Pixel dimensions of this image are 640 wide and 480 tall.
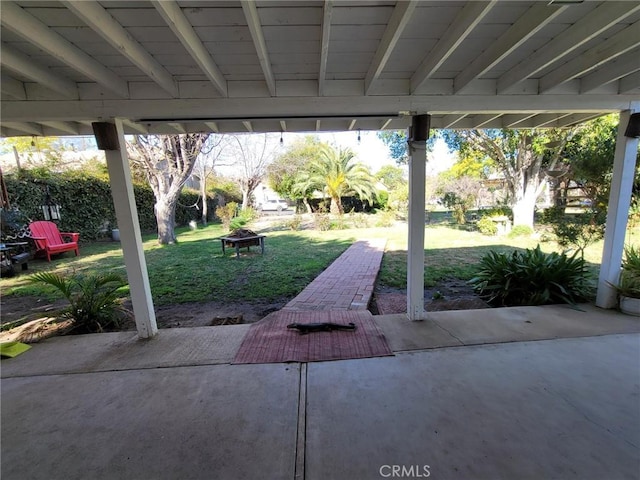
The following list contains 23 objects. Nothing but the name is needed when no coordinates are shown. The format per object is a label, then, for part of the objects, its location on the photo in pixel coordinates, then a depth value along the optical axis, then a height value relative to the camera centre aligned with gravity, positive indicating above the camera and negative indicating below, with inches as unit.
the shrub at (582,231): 271.1 -49.1
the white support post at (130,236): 111.7 -13.0
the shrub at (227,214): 509.9 -26.6
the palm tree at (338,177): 581.0 +34.9
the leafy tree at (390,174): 1020.7 +66.3
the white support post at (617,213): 124.5 -16.0
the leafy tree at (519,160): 337.4 +28.4
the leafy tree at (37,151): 386.0 +86.1
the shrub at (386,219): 513.5 -52.6
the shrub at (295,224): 494.0 -49.0
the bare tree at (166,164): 339.0 +47.1
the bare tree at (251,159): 655.8 +93.9
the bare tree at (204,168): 564.1 +70.3
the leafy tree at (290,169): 699.4 +71.4
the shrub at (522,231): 350.6 -59.1
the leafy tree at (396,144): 516.0 +87.8
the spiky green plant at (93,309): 135.6 -49.6
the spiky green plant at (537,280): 153.1 -54.8
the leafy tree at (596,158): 256.6 +19.6
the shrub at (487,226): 385.2 -56.9
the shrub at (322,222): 477.1 -46.3
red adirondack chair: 273.6 -29.6
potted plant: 133.0 -51.8
